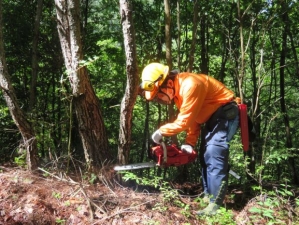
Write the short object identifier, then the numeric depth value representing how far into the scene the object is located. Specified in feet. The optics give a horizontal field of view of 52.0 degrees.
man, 11.46
